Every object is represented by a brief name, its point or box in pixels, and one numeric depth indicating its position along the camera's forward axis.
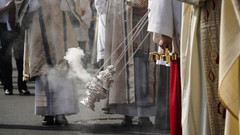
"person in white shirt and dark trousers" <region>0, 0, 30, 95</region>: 13.70
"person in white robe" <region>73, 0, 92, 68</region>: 13.55
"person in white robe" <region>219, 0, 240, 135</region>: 7.03
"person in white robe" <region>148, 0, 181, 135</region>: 9.05
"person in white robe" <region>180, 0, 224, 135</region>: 7.47
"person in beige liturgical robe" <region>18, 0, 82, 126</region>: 13.20
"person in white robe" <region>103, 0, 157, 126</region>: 13.16
